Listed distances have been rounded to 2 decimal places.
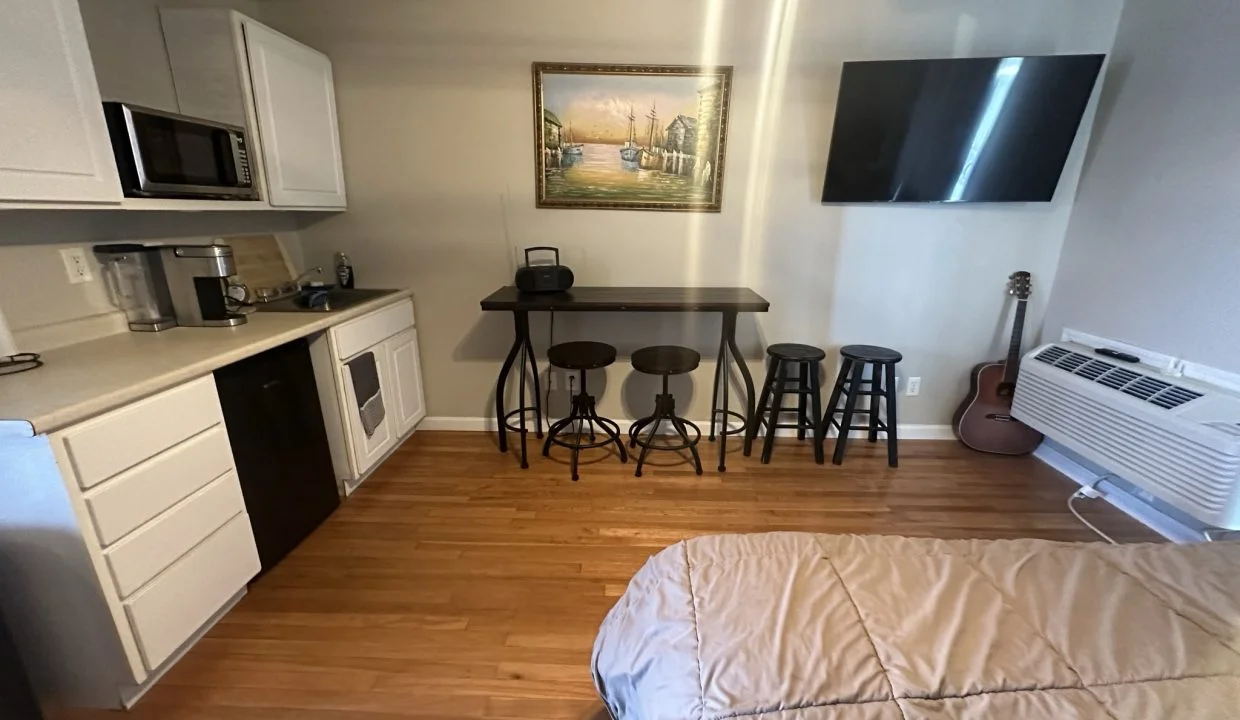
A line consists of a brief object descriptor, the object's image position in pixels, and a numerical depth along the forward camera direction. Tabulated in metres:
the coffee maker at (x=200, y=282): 1.89
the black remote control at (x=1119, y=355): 2.33
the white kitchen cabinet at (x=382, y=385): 2.26
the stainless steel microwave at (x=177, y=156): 1.63
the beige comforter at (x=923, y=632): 0.77
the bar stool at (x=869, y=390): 2.67
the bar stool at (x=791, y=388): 2.69
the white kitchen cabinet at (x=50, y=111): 1.32
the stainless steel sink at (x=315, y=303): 2.29
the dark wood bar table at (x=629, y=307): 2.46
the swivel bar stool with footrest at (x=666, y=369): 2.55
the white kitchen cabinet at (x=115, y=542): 1.24
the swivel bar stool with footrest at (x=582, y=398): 2.56
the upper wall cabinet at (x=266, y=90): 2.06
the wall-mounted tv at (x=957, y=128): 2.40
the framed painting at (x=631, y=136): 2.61
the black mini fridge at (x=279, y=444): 1.78
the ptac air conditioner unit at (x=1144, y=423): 1.81
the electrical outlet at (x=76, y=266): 1.76
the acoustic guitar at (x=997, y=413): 2.86
